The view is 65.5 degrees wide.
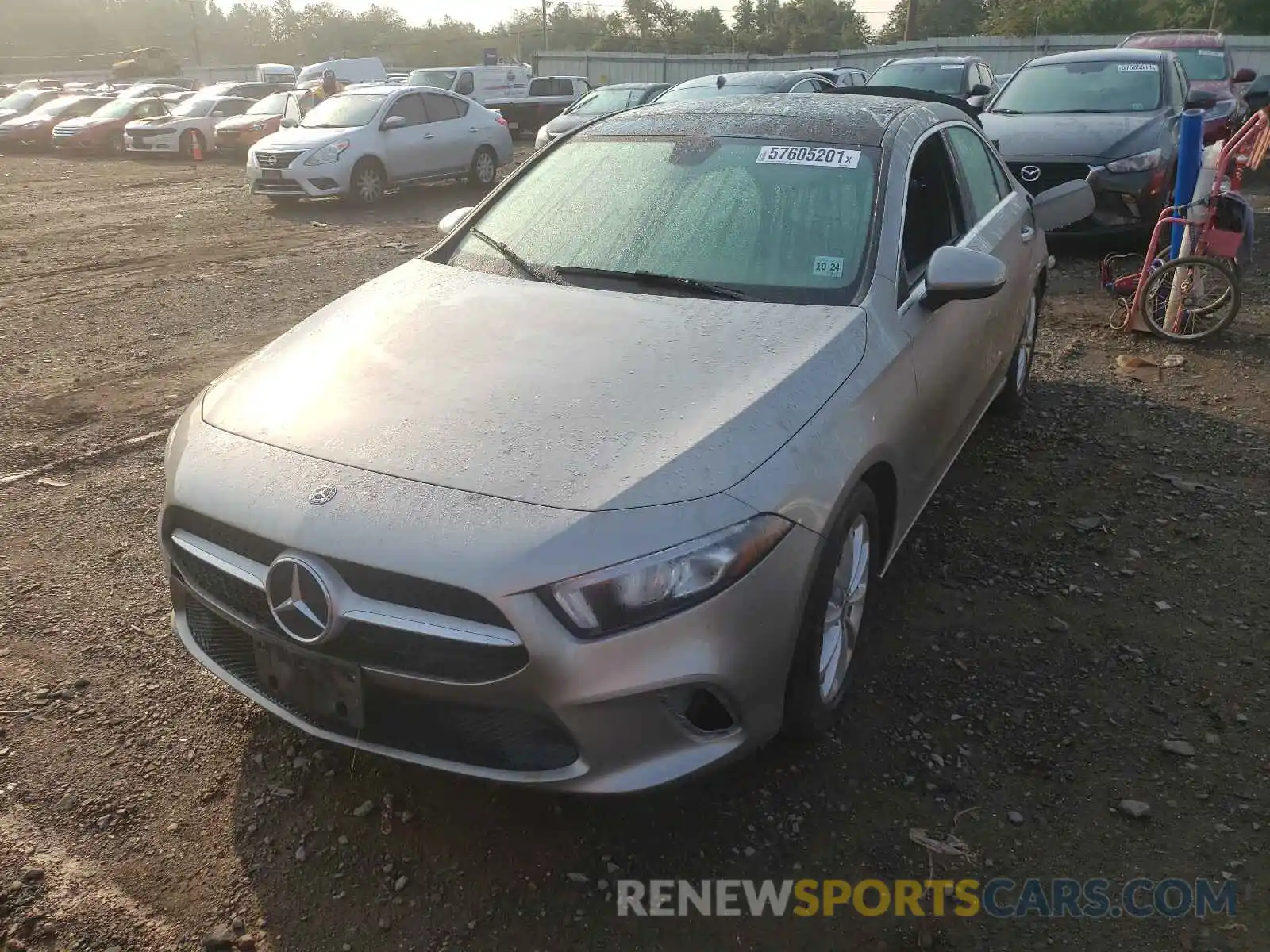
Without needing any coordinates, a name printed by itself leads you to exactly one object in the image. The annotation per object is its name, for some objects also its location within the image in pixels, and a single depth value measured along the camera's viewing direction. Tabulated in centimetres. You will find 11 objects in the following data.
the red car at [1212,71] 1209
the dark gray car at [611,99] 1584
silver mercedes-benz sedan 209
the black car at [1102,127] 845
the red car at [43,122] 2345
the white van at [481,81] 2389
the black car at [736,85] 1284
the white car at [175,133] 2053
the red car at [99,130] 2195
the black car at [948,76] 1270
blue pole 622
